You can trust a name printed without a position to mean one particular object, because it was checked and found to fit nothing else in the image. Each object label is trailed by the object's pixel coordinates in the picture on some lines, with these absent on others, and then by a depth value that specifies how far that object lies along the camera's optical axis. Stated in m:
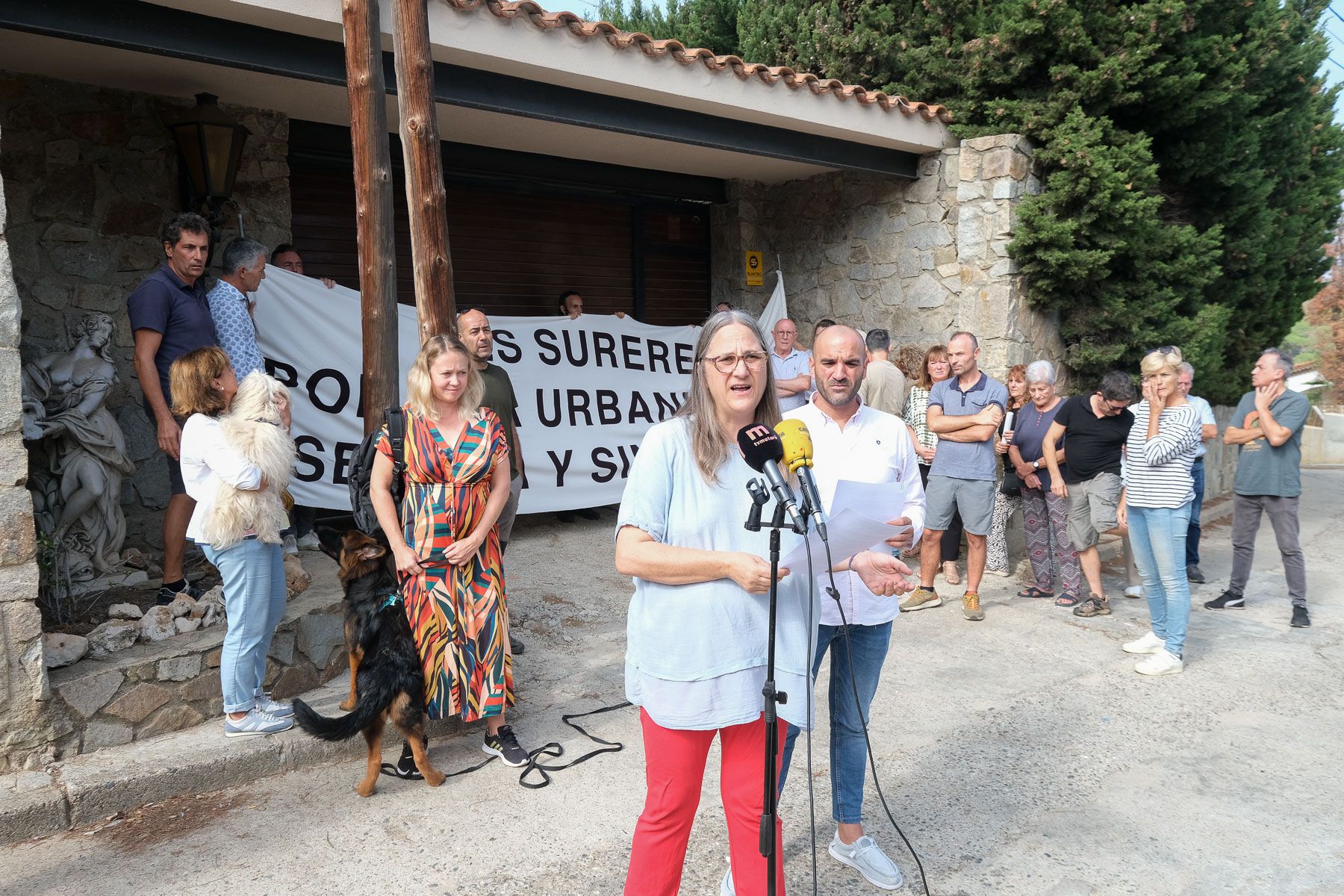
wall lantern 5.69
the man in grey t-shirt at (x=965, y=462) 6.14
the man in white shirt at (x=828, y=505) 3.00
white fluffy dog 3.75
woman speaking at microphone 2.29
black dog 3.64
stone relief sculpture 4.63
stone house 4.82
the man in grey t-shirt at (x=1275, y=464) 6.30
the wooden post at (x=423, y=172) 4.54
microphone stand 2.11
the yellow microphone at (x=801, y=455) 2.18
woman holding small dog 3.76
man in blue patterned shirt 4.89
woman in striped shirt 5.24
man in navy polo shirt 4.45
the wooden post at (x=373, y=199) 4.46
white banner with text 6.40
